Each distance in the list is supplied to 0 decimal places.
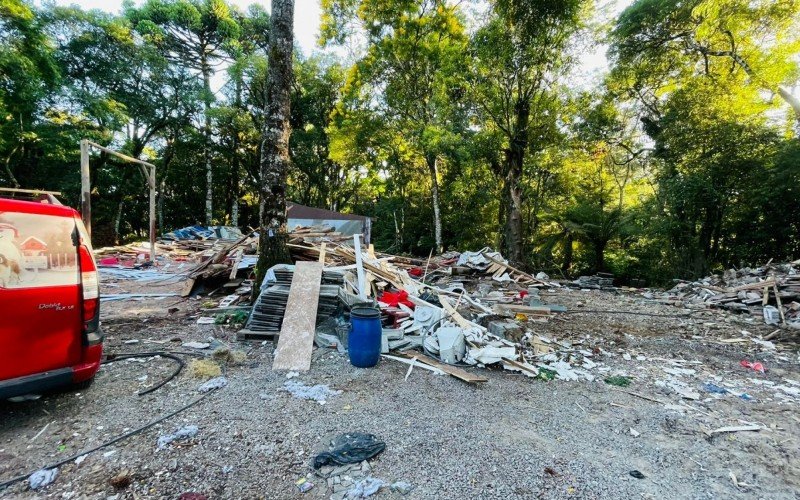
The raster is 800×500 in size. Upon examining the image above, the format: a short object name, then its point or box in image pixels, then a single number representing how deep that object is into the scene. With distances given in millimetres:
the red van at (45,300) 2326
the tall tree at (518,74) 10445
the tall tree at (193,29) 19000
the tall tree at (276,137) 5547
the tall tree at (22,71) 11516
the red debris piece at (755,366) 4383
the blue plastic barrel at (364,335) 3908
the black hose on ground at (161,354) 3543
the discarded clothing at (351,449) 2318
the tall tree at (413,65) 13250
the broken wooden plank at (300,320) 3953
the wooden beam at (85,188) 7404
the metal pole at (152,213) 10555
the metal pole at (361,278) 5387
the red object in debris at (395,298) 5738
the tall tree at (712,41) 9859
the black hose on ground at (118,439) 2059
